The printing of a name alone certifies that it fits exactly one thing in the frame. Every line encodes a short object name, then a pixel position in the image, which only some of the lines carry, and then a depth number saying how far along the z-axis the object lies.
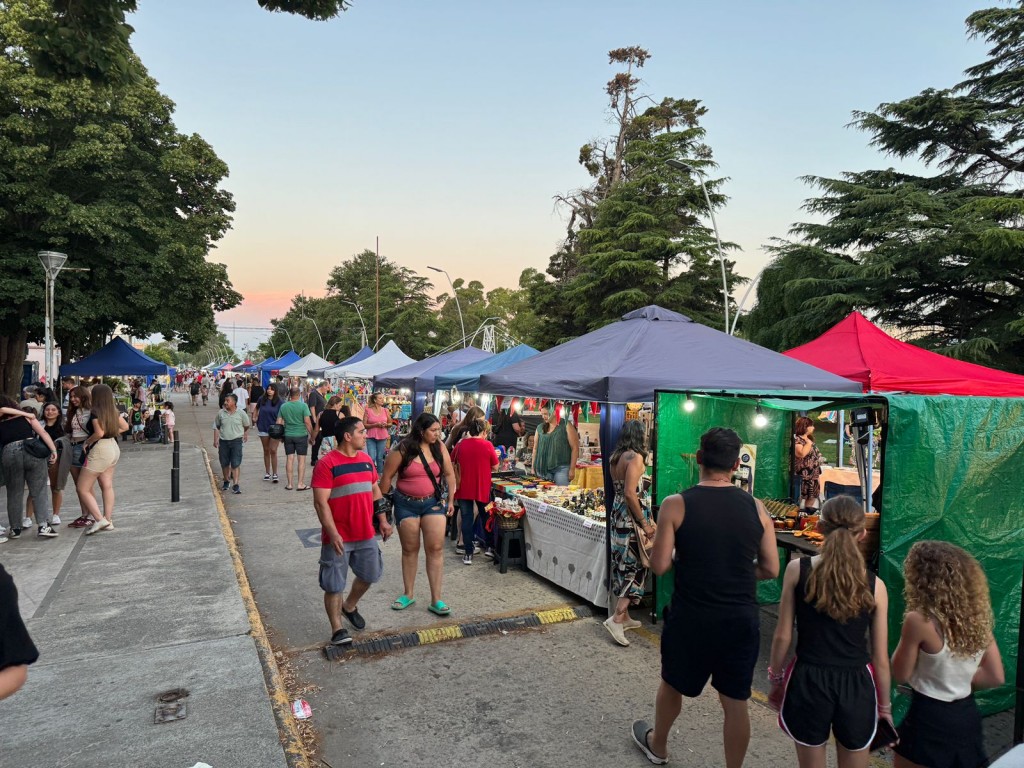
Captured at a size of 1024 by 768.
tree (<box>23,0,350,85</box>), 5.07
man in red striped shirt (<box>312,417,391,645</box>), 4.80
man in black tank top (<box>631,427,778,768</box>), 3.03
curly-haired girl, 2.59
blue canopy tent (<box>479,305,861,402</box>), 6.42
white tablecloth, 5.84
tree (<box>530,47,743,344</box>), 29.53
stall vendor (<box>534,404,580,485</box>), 8.70
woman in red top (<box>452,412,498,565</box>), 7.23
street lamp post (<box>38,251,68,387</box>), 14.36
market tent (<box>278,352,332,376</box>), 28.60
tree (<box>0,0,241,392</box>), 19.14
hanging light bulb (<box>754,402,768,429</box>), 6.72
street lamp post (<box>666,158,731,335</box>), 15.86
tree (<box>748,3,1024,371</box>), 19.12
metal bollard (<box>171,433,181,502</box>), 10.12
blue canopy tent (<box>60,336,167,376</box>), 18.64
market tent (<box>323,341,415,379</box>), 19.58
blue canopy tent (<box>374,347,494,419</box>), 14.27
